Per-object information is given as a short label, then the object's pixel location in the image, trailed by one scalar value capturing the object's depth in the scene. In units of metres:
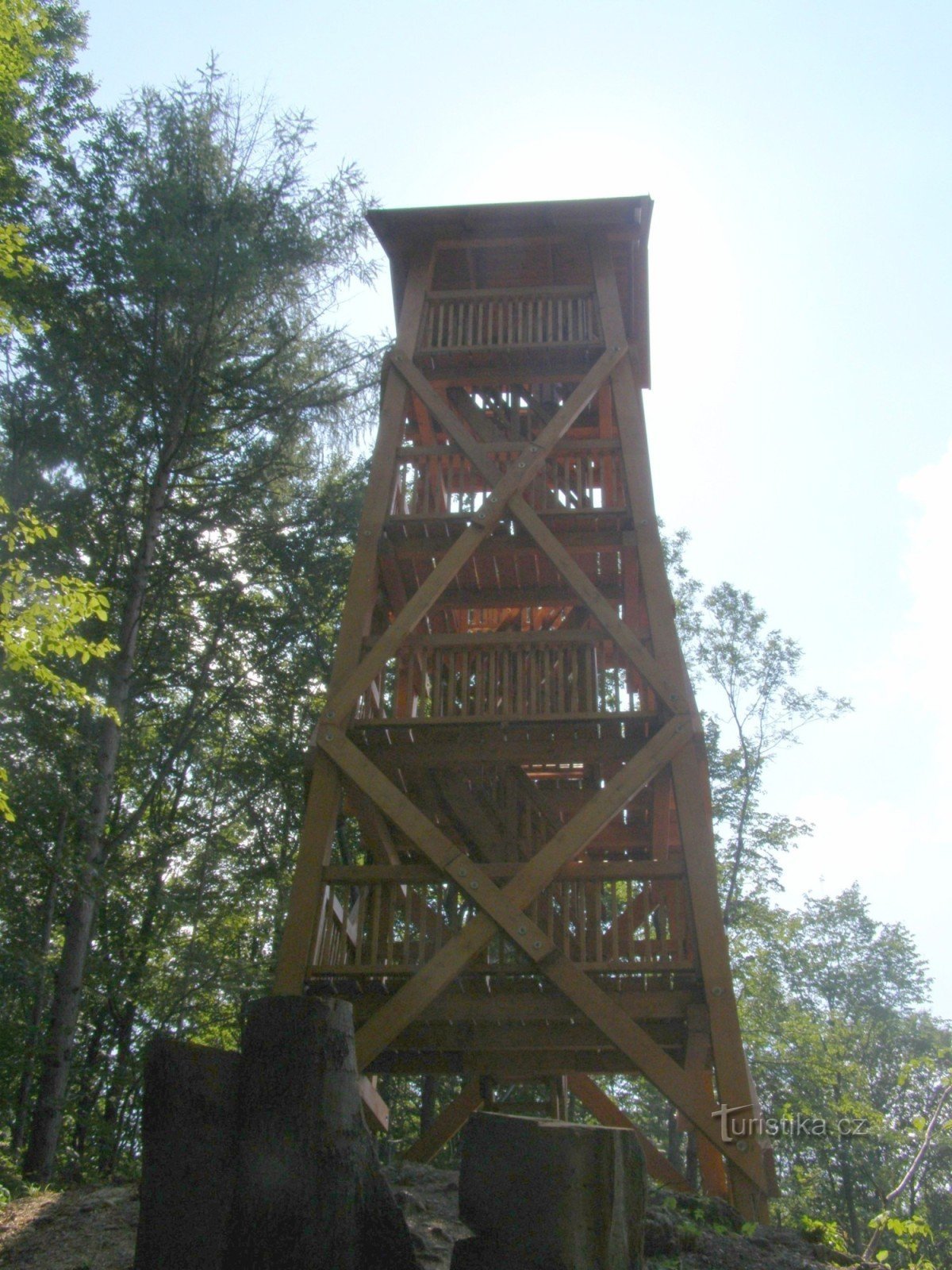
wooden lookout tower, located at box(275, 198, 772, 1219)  6.52
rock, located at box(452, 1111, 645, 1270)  2.64
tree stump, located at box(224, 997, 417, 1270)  2.80
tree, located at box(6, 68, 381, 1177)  11.08
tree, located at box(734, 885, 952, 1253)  18.31
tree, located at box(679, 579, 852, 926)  19.11
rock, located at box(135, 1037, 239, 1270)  3.09
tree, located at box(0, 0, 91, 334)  8.16
